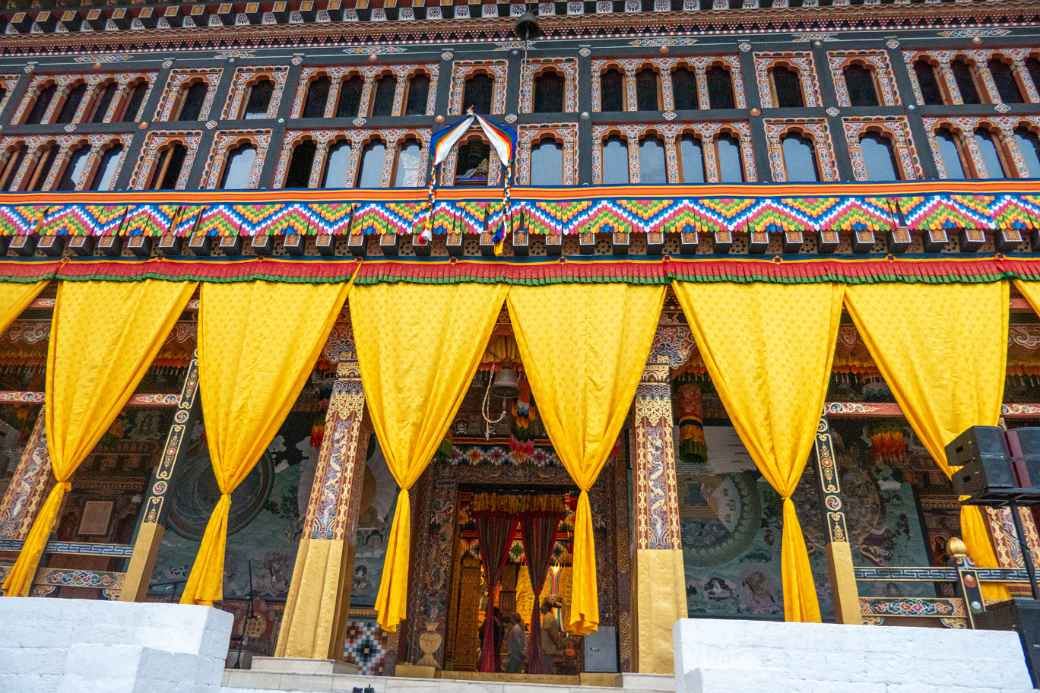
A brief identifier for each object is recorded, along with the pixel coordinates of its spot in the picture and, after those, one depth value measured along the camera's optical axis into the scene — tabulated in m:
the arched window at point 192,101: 10.01
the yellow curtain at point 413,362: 7.00
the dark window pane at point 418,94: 9.75
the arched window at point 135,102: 10.05
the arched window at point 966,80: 9.21
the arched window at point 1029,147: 8.54
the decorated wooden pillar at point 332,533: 6.53
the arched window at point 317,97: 9.91
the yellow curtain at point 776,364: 6.70
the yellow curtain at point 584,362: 6.88
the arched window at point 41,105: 10.22
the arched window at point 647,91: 9.56
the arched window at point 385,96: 9.83
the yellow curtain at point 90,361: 7.16
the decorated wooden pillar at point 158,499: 6.90
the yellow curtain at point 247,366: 6.91
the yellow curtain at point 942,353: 6.80
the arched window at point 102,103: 10.11
